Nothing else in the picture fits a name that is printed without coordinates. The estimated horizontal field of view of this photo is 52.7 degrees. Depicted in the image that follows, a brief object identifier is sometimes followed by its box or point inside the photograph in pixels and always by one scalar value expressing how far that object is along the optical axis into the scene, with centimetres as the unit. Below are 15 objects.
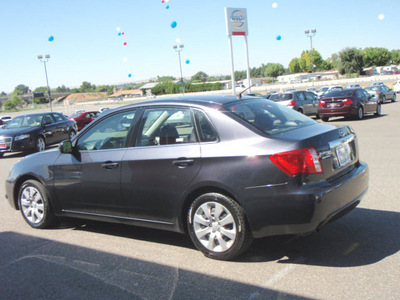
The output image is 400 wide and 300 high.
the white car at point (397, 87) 4629
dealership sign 4141
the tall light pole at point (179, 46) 6744
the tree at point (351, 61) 10481
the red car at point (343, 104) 1925
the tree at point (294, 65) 17870
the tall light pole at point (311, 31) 6903
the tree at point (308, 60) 16212
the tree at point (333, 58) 10967
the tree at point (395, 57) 16175
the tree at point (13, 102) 12394
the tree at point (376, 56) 14538
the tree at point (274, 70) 19475
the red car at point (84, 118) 2883
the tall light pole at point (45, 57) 5325
